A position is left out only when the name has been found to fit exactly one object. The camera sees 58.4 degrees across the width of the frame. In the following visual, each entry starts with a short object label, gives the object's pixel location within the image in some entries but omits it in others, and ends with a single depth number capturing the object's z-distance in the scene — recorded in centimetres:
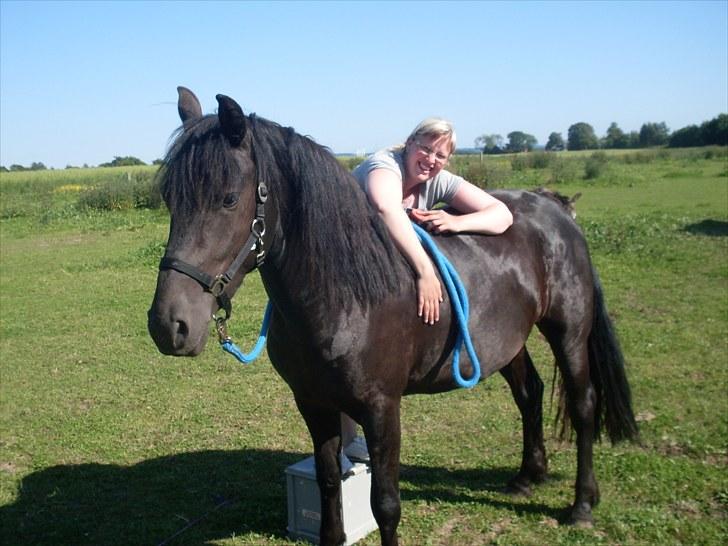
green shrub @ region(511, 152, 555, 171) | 3738
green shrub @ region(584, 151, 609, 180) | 3200
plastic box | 343
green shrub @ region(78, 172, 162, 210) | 2381
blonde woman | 275
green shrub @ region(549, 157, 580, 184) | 3166
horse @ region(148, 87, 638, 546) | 209
